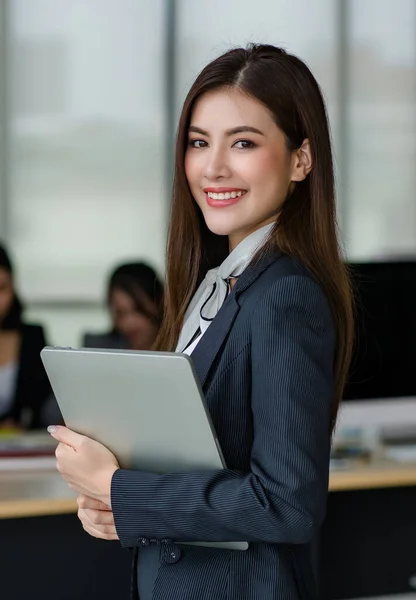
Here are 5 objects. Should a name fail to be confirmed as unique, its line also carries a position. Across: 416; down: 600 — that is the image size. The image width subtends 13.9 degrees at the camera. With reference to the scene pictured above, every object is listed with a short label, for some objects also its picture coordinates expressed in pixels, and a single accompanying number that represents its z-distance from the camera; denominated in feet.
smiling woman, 8.02
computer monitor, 18.50
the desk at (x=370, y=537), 17.02
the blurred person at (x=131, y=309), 23.55
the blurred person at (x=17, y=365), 23.39
